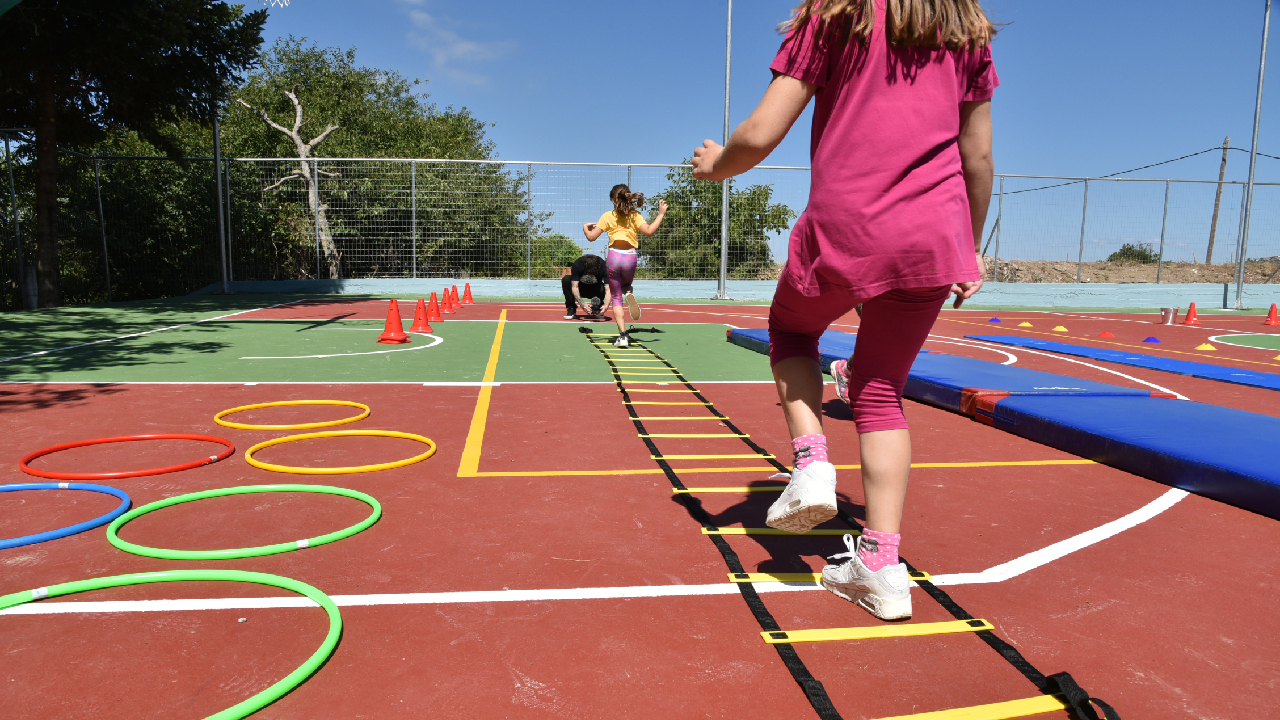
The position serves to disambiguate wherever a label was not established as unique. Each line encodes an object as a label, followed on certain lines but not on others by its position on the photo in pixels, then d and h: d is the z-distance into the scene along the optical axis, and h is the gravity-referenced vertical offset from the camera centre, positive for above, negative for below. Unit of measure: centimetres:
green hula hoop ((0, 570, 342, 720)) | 168 -100
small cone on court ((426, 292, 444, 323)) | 1220 -81
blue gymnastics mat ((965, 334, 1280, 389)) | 690 -87
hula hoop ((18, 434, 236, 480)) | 339 -101
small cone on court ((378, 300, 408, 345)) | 884 -79
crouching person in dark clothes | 1274 -26
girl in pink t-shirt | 209 +25
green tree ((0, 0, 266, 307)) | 1330 +368
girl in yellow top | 828 +45
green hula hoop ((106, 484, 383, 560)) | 254 -101
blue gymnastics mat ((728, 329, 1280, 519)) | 338 -82
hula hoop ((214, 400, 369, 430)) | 442 -98
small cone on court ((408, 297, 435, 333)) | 1008 -79
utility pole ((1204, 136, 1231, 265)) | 2119 +159
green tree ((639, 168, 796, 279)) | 1905 +109
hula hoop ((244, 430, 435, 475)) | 357 -100
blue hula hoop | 265 -102
